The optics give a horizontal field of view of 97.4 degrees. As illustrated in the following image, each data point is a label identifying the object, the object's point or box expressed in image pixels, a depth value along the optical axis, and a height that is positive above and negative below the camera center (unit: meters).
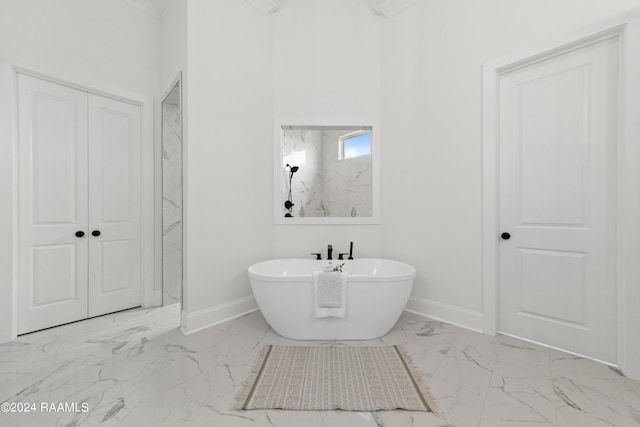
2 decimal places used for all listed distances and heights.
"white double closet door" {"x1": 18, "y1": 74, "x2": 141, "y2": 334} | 2.17 +0.07
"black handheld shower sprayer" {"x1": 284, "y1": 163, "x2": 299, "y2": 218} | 2.87 +0.11
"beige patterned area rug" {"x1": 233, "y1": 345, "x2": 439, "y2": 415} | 1.38 -0.94
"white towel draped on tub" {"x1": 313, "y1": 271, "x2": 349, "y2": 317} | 1.95 -0.53
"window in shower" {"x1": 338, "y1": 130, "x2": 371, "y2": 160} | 2.84 +0.70
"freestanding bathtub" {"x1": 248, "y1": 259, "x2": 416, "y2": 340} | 1.98 -0.67
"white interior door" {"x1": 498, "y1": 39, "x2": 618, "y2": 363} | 1.76 +0.09
